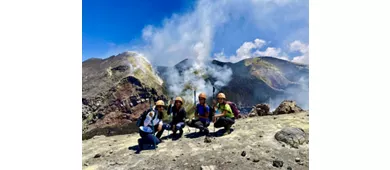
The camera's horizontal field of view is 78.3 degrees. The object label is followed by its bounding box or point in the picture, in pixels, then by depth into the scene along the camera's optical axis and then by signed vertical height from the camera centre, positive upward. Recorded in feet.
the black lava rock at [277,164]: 17.93 -6.03
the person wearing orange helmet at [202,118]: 25.94 -3.69
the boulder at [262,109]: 47.73 -5.14
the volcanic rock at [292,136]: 21.79 -4.94
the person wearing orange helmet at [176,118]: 25.18 -3.61
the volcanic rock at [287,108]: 42.91 -4.39
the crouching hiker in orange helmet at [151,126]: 22.88 -4.07
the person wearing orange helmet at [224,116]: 25.88 -3.50
